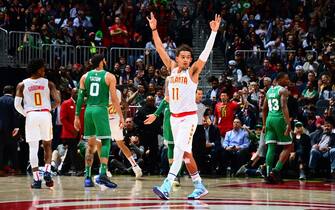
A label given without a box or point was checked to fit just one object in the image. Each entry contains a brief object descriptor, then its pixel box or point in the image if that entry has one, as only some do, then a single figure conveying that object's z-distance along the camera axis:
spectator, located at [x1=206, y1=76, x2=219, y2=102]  22.96
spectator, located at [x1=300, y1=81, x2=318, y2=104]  20.86
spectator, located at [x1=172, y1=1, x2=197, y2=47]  27.25
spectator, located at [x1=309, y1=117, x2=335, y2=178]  18.83
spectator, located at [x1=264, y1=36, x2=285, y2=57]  25.31
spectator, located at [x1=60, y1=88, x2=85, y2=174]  20.19
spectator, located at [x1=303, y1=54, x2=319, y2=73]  23.06
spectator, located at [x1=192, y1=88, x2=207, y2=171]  19.82
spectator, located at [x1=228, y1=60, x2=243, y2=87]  24.09
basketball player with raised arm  12.66
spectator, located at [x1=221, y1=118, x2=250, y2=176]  20.14
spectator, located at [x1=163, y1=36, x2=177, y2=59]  26.00
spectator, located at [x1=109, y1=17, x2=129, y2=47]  26.92
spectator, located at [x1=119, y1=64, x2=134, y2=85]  24.80
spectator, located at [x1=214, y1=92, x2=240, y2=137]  20.97
